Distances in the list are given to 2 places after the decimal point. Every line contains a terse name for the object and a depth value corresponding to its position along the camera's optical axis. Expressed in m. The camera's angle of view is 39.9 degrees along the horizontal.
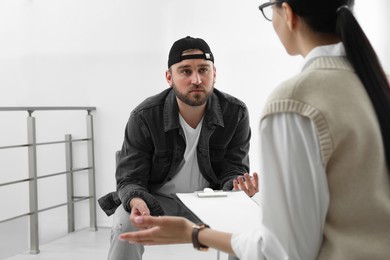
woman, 0.93
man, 2.55
